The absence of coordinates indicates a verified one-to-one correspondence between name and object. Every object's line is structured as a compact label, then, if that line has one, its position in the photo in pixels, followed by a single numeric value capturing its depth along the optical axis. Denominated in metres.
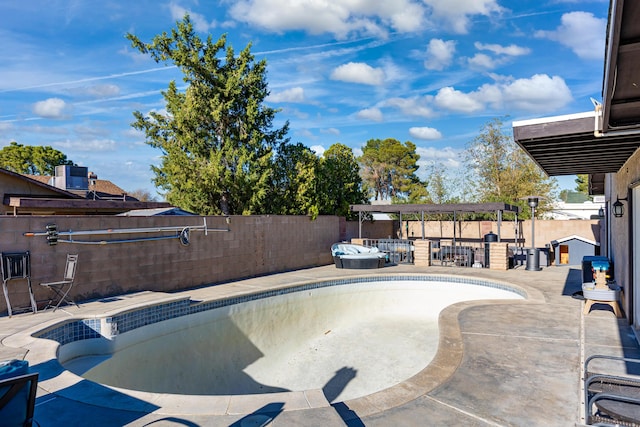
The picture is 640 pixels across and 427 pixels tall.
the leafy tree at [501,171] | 24.89
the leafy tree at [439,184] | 30.33
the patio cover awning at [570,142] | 4.00
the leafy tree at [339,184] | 17.31
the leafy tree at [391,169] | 38.91
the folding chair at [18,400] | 2.20
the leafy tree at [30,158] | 37.00
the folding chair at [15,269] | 7.11
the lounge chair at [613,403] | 3.04
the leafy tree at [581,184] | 40.95
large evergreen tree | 14.79
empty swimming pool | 6.54
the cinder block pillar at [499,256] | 13.59
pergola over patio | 13.94
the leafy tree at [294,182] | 16.27
